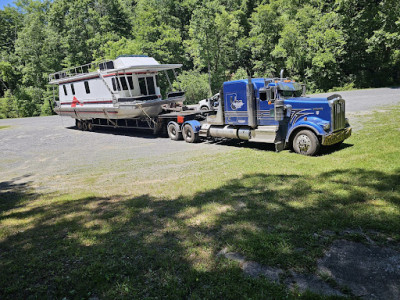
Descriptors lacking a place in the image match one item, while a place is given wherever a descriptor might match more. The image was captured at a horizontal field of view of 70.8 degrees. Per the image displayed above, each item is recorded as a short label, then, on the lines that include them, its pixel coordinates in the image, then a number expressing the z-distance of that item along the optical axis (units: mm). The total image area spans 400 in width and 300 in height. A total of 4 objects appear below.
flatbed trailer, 14133
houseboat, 15406
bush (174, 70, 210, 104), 35531
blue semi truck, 9250
